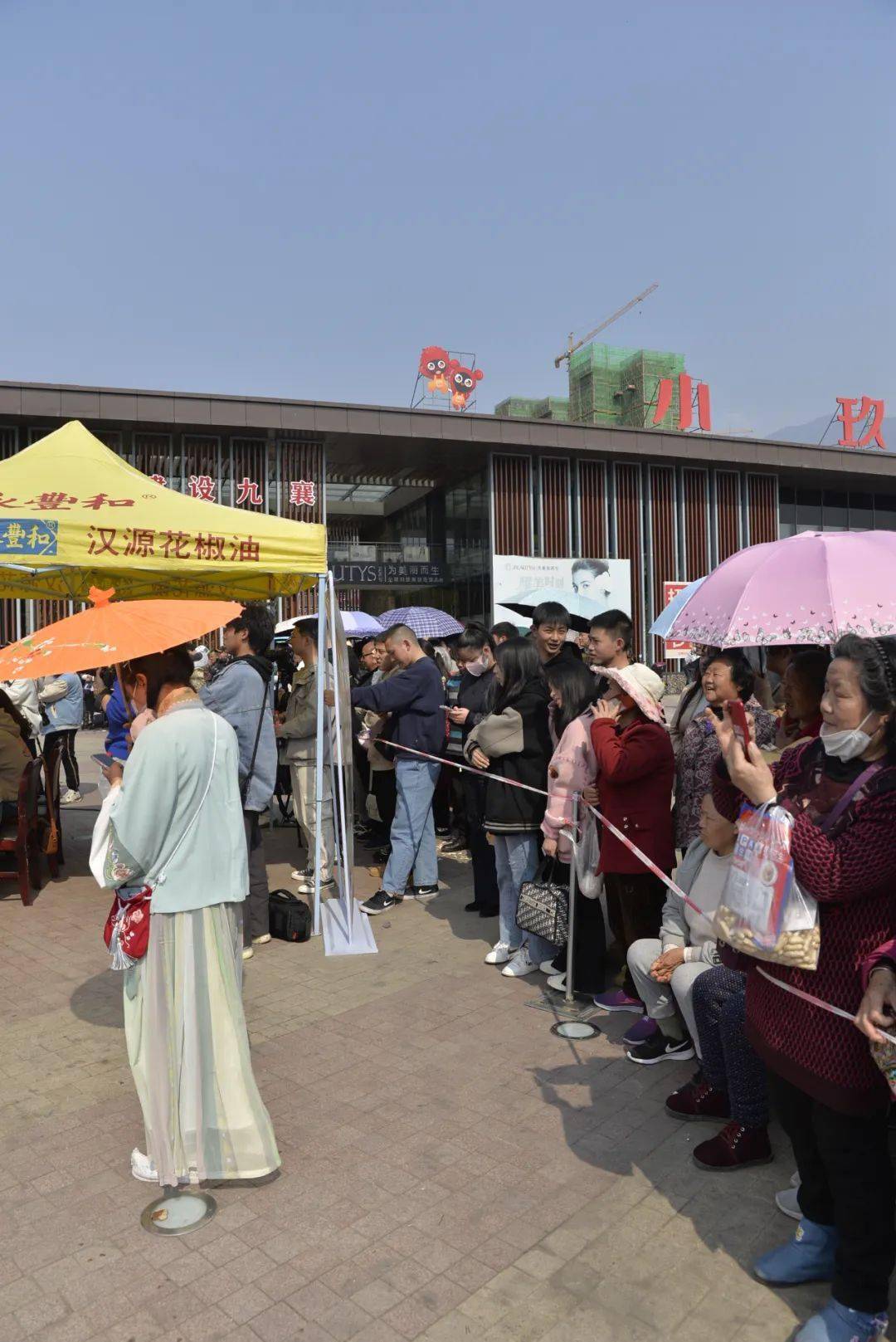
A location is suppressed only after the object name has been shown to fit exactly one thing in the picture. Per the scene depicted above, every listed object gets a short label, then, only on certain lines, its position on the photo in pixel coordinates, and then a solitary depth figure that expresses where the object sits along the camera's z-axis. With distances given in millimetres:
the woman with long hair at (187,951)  2967
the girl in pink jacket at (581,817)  4637
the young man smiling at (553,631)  5340
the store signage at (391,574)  23906
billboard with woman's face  23734
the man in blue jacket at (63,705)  9094
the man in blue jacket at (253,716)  5488
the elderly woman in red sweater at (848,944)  2213
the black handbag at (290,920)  5695
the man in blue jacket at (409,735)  6402
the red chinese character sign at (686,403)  26609
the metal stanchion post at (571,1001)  4281
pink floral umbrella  3670
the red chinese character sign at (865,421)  29391
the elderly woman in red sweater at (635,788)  4270
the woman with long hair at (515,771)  5074
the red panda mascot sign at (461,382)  26453
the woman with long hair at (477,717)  6188
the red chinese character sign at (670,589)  25594
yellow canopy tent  5910
